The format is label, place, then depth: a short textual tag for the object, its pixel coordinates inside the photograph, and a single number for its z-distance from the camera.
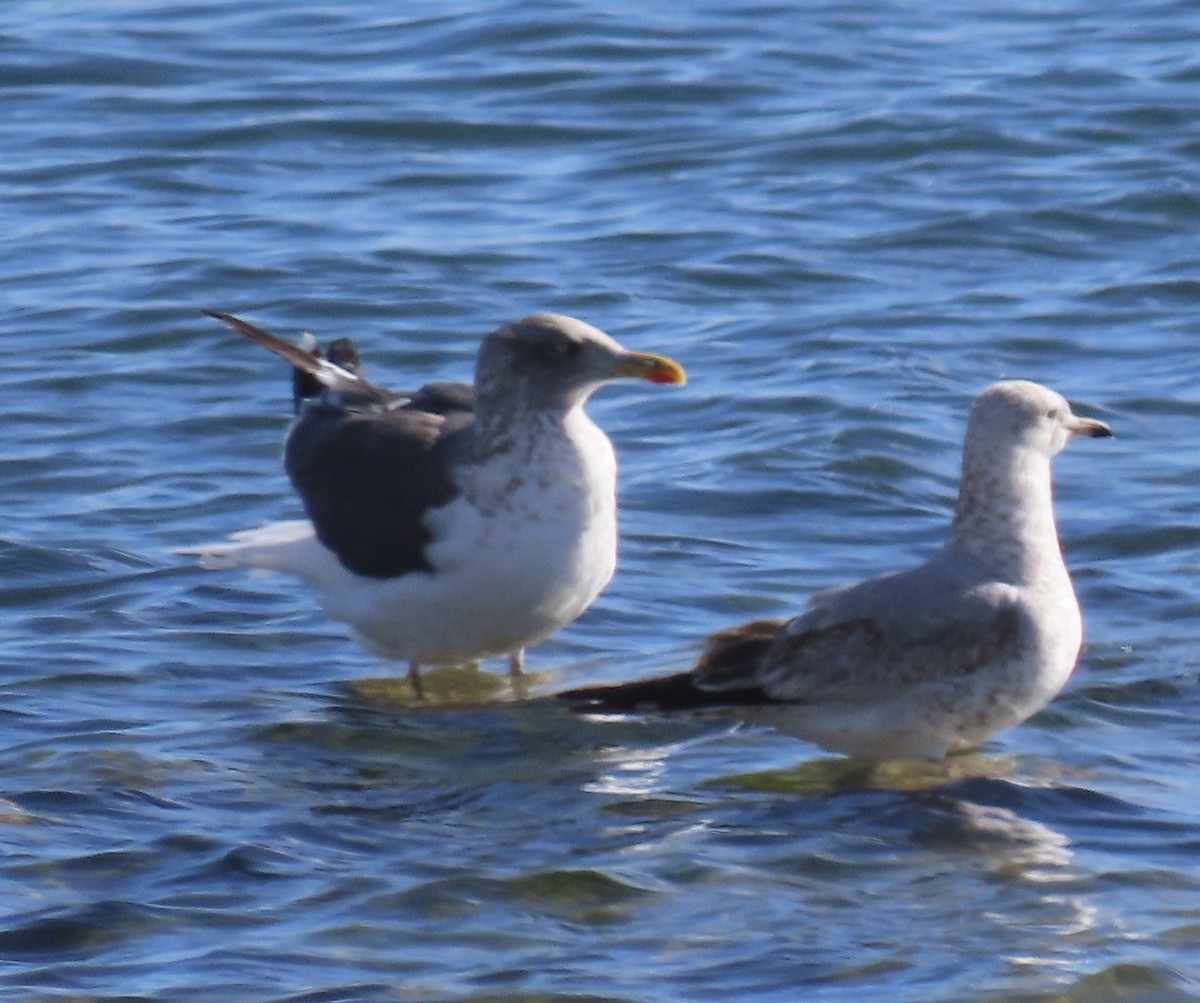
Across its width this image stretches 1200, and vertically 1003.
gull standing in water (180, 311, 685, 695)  14.26
